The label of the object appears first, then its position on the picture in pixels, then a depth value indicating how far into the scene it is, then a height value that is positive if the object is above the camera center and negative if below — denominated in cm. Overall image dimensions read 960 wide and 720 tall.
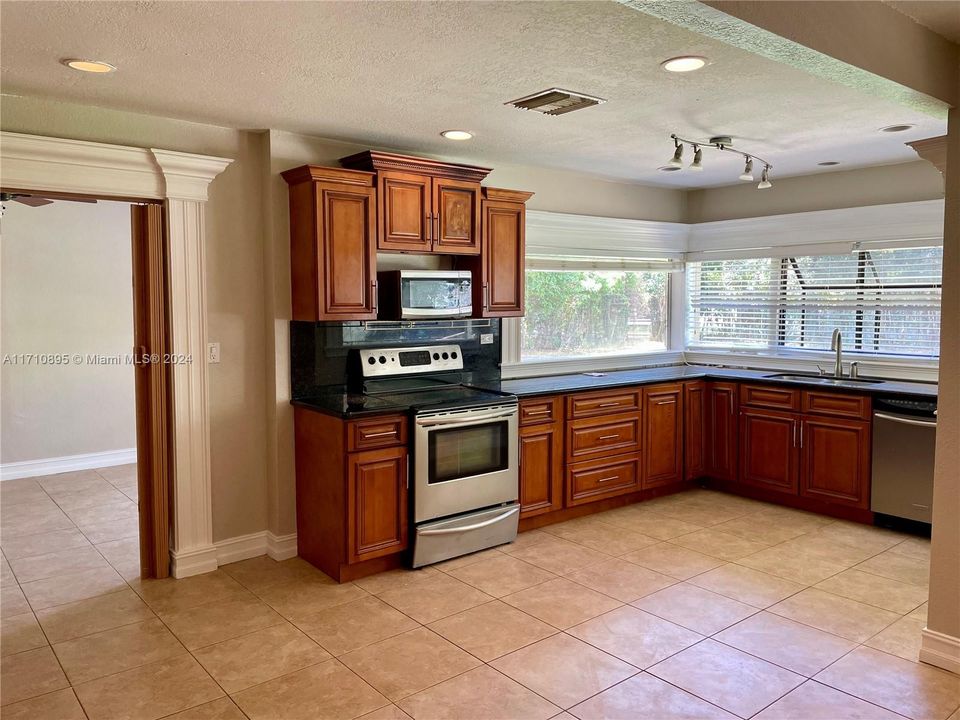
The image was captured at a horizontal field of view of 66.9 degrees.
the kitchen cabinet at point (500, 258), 440 +34
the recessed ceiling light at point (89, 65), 270 +93
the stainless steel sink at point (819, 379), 489 -45
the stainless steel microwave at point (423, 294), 406 +11
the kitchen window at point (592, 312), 523 +1
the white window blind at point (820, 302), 483 +9
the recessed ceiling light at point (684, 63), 268 +94
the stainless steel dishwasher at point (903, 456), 423 -84
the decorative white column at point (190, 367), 365 -28
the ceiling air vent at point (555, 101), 313 +95
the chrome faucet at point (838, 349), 507 -24
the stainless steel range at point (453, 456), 379 -77
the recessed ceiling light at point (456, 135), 388 +97
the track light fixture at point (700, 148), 389 +94
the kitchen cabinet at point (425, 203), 393 +62
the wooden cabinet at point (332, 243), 371 +37
